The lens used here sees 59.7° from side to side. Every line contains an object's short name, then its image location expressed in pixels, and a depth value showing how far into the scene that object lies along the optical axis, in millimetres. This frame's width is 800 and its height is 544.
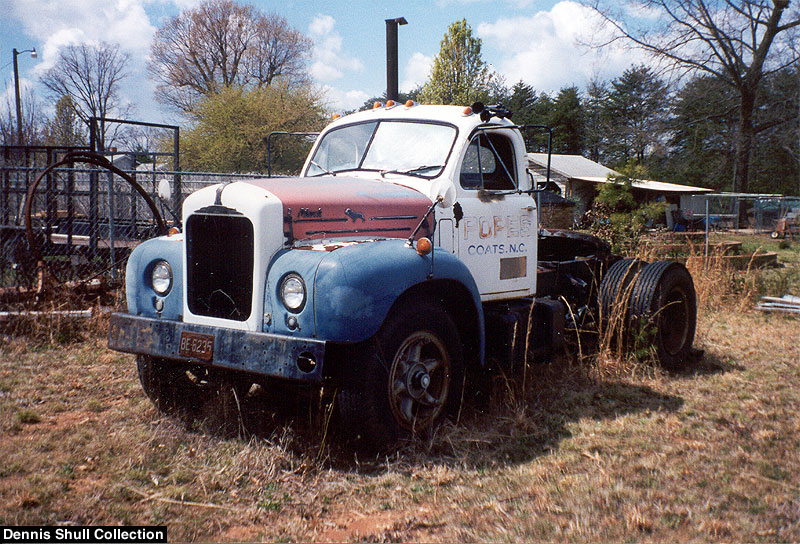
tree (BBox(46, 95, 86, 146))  25688
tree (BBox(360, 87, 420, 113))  48606
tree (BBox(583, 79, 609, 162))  53375
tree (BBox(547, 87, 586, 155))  56781
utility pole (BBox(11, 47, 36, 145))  15664
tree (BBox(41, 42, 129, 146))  39969
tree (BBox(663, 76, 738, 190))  32719
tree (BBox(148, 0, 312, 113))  38906
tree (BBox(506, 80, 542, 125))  55625
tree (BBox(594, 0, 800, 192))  27656
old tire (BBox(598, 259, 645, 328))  6207
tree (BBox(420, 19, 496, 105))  35188
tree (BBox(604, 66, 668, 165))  31781
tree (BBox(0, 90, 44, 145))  15890
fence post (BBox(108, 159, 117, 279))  8737
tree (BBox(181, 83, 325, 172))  34375
